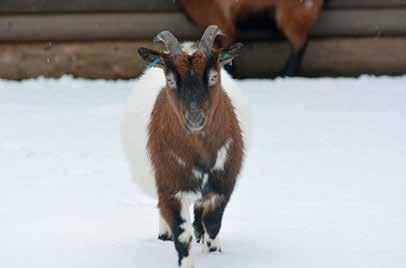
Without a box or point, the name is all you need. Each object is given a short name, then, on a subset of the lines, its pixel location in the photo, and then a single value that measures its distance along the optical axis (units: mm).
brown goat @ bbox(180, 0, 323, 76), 18891
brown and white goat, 8922
